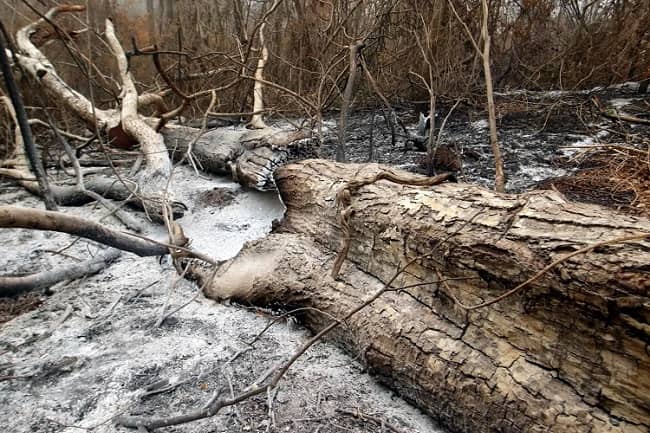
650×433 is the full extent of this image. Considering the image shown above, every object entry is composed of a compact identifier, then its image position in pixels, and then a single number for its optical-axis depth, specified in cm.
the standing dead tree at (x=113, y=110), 344
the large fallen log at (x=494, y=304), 105
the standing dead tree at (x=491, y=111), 220
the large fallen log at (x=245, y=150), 305
